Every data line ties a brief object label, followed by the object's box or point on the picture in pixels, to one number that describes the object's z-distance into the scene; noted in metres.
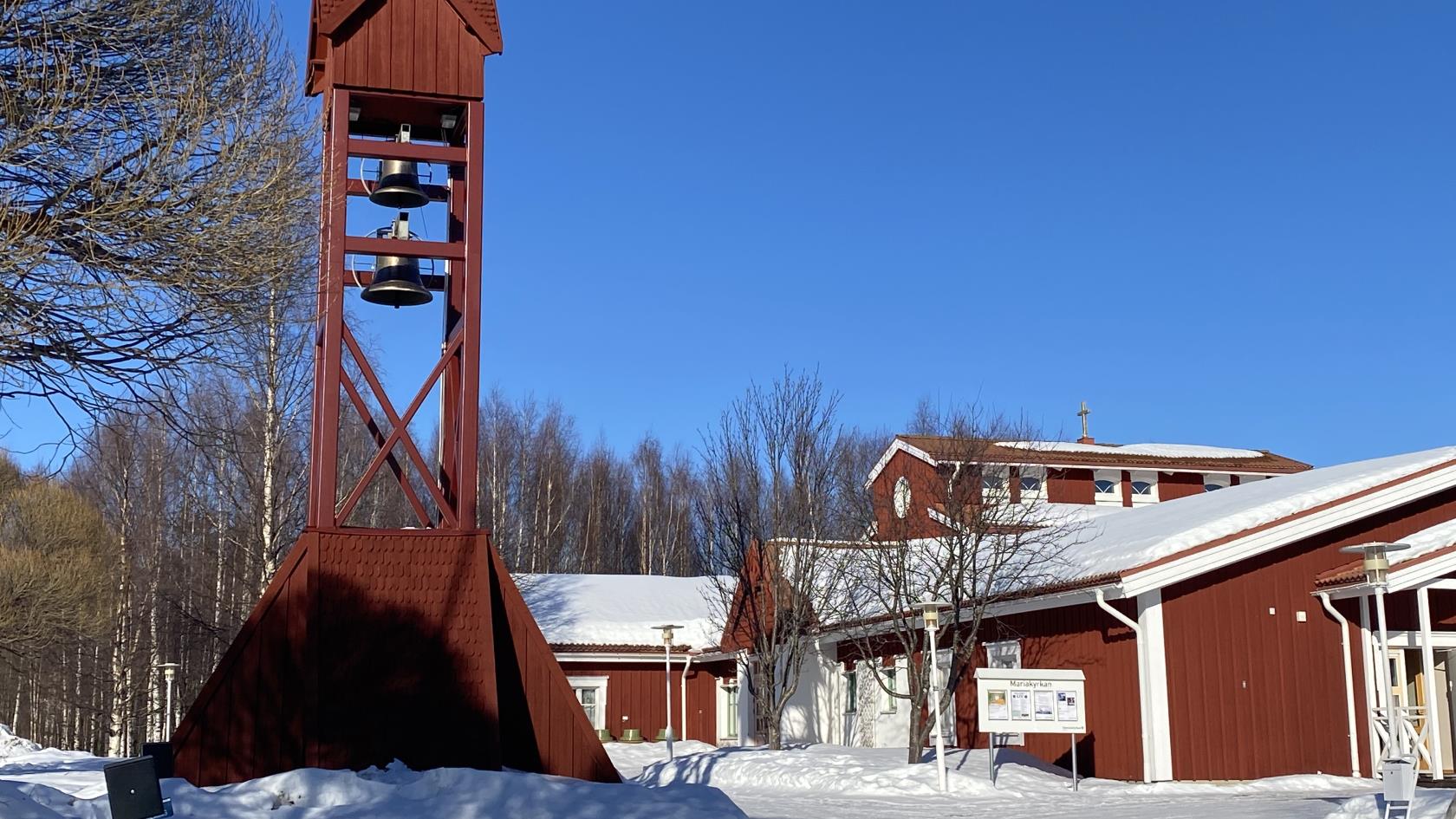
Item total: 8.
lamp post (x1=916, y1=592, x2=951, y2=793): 16.50
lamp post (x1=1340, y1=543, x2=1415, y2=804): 11.07
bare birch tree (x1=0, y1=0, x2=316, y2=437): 9.02
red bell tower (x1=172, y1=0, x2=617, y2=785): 13.23
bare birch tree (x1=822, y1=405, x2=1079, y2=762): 19.22
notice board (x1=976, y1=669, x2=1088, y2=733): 16.61
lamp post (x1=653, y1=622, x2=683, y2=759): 24.60
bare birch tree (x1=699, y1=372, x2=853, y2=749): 23.25
